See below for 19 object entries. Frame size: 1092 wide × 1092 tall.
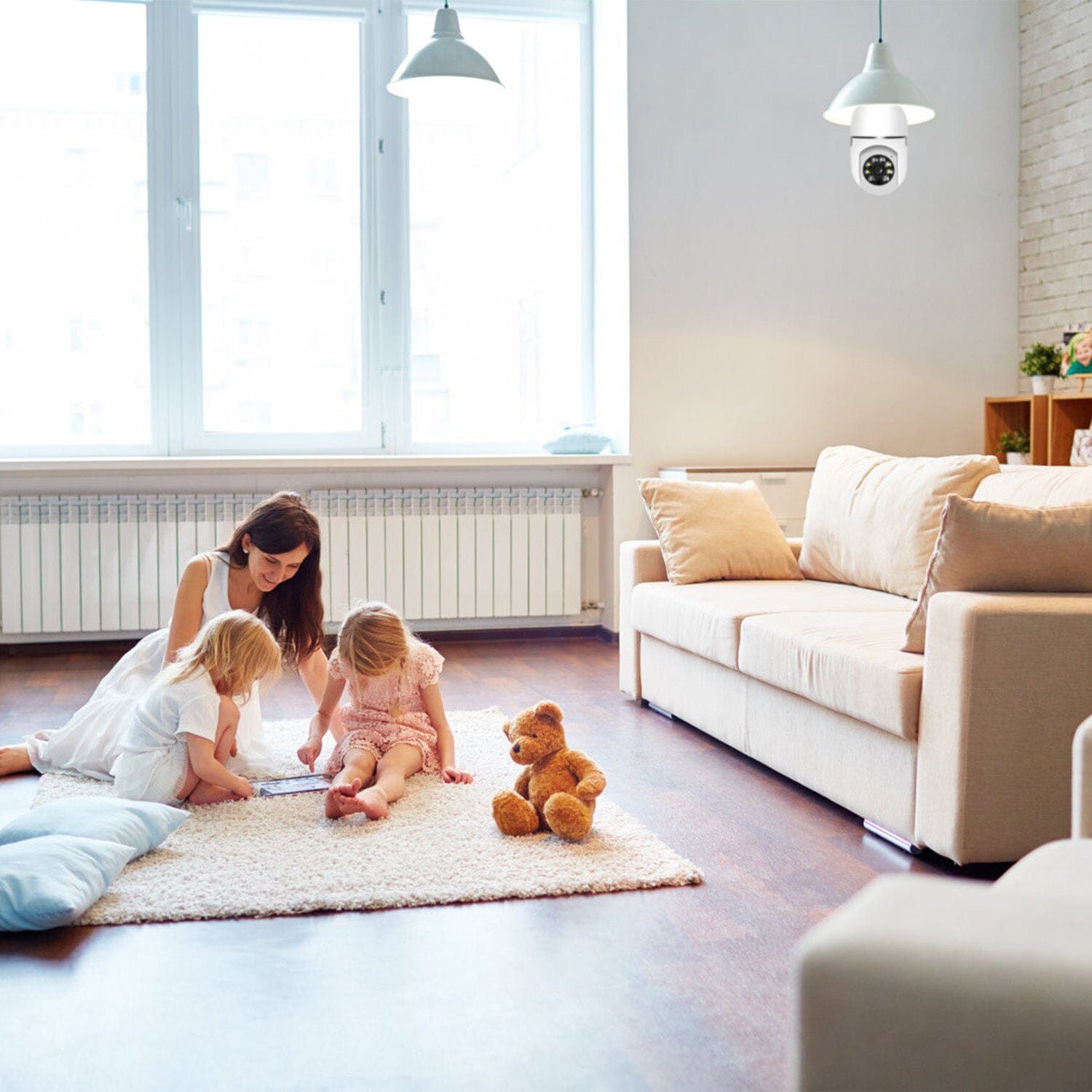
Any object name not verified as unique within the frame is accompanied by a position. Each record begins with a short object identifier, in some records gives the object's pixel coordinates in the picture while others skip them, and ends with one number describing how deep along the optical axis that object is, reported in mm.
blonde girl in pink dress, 3203
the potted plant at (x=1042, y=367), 5277
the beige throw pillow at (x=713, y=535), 4277
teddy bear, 2824
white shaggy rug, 2447
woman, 3371
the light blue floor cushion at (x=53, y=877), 2283
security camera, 5012
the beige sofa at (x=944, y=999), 945
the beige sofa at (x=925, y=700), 2545
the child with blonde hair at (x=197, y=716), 3027
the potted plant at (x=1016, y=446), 5418
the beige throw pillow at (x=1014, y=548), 2627
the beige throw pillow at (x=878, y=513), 3807
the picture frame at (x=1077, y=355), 5016
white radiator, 5422
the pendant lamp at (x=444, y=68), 4188
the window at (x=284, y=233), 5605
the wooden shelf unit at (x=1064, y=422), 5168
